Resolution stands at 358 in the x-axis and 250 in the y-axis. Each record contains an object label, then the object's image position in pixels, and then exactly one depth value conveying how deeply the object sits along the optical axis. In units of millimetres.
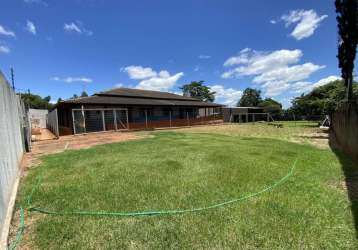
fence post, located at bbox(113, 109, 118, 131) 18266
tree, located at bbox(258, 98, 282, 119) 45750
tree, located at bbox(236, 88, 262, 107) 69812
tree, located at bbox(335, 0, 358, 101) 17375
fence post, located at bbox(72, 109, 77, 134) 15641
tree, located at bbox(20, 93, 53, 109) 55250
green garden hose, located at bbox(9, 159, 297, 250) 3145
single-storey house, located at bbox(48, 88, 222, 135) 17766
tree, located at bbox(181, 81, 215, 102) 61594
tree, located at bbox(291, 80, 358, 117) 21234
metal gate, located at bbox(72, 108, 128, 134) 17031
